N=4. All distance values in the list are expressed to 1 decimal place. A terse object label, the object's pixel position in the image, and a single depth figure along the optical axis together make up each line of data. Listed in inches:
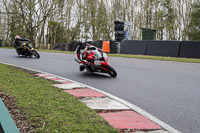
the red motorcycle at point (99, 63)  319.3
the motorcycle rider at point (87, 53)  322.1
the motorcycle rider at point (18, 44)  612.4
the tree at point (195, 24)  1331.2
